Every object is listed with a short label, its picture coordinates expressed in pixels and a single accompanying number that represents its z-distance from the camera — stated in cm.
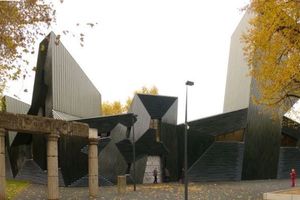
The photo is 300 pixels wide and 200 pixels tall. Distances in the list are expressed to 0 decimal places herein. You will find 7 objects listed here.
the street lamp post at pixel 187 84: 2233
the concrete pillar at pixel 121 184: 2853
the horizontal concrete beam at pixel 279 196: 2055
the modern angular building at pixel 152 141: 3747
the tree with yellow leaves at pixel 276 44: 2069
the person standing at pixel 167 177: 4103
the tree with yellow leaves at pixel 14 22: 1422
